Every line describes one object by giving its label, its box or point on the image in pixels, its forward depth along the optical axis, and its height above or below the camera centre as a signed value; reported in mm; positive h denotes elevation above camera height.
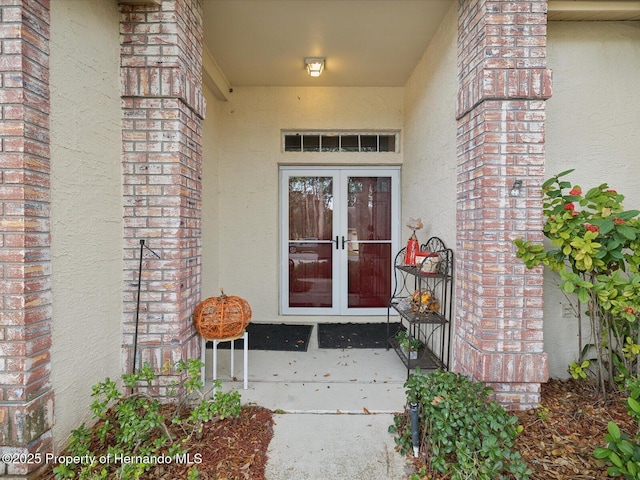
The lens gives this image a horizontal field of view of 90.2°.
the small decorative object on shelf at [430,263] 2632 -210
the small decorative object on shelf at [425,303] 2705 -570
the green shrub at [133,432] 1516 -1053
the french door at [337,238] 4195 -6
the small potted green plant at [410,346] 2689 -948
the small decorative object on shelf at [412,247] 2975 -85
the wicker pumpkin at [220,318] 2285 -587
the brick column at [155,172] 2100 +434
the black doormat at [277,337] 3281 -1116
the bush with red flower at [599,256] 1782 -100
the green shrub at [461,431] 1487 -986
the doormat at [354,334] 3363 -1110
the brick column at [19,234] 1462 +10
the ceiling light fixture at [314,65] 3352 +1825
